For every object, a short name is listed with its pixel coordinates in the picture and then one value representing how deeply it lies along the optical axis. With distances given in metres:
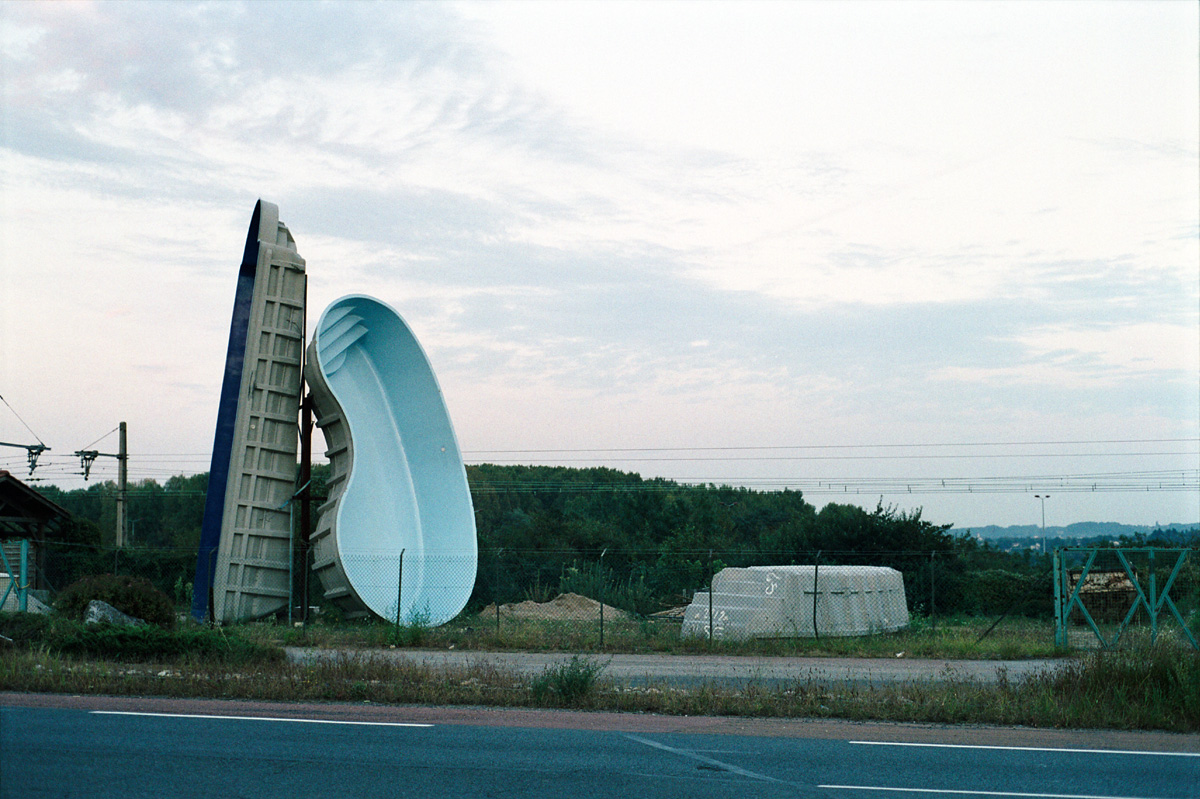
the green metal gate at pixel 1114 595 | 21.11
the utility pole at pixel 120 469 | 48.72
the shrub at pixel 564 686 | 14.14
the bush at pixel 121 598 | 22.53
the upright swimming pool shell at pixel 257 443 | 27.88
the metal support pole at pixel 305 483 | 28.95
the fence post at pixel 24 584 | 24.28
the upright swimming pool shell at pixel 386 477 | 27.72
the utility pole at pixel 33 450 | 45.01
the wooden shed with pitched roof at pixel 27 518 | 35.66
